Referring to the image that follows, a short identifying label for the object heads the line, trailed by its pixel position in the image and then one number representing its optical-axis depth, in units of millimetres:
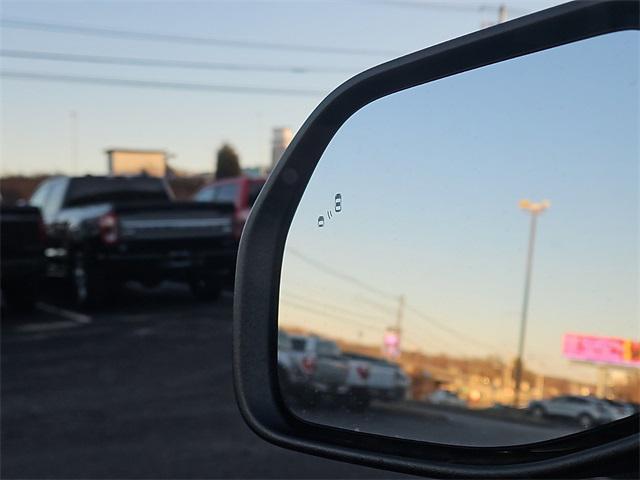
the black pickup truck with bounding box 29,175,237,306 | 10898
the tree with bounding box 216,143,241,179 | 33562
